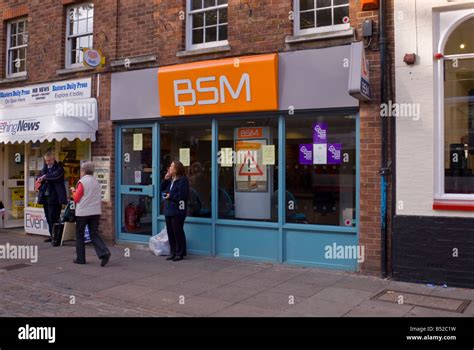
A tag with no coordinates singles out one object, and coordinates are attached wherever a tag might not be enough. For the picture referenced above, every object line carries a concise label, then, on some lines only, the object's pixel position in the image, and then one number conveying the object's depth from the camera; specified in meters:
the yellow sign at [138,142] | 9.97
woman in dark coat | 8.55
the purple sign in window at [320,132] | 7.94
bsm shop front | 7.77
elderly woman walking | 8.27
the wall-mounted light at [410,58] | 6.97
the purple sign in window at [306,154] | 8.09
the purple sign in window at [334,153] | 7.85
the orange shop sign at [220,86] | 8.06
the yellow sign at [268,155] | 8.42
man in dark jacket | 10.34
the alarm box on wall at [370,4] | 7.18
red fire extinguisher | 10.07
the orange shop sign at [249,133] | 8.57
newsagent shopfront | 10.19
